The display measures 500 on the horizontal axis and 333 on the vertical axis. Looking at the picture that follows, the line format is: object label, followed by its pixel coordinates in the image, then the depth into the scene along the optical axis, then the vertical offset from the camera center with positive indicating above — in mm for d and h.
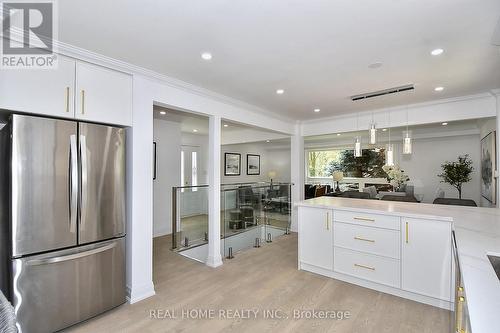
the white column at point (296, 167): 5508 +29
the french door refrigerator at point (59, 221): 1885 -449
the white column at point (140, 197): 2619 -323
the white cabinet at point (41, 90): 1864 +655
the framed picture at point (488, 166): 3814 +31
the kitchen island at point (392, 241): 2439 -862
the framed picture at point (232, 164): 8805 +163
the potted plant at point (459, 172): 6238 -105
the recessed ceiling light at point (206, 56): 2340 +1117
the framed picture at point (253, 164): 9672 +176
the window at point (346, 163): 8320 +202
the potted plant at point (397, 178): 6725 -296
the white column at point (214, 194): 3582 -383
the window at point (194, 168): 7391 +14
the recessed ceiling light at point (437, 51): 2256 +1105
